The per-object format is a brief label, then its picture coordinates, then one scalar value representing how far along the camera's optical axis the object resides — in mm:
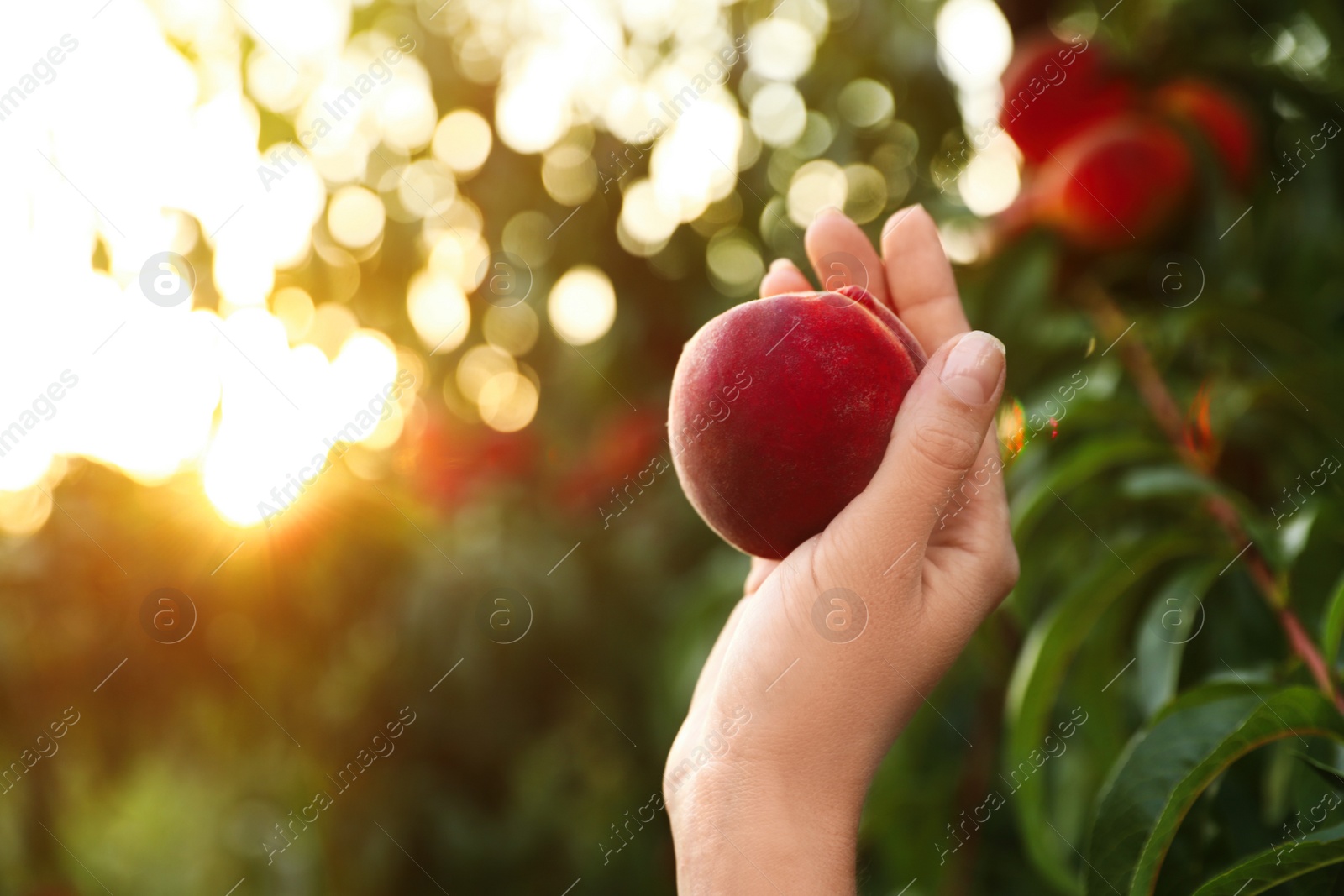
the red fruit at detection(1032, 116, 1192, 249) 834
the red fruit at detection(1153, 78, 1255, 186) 842
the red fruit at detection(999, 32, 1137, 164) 853
